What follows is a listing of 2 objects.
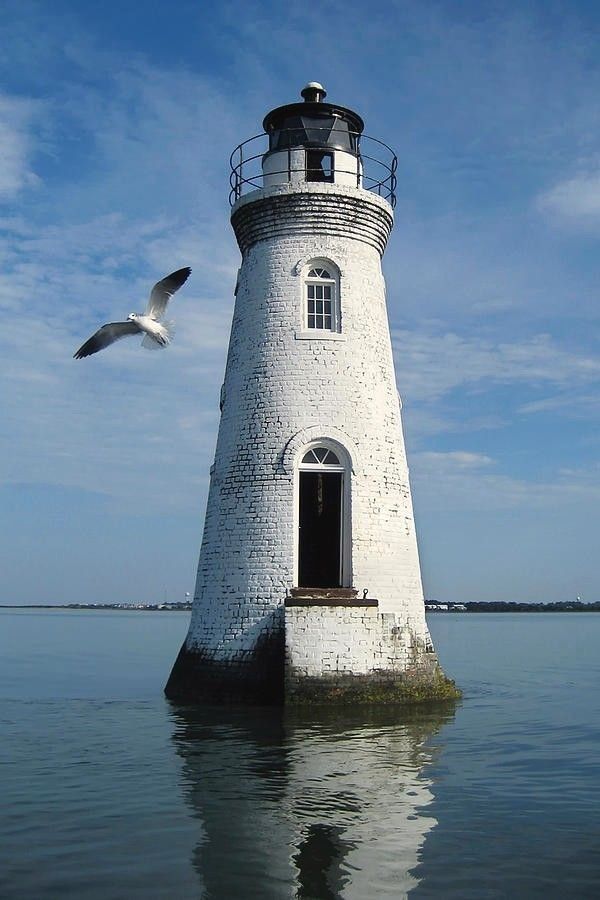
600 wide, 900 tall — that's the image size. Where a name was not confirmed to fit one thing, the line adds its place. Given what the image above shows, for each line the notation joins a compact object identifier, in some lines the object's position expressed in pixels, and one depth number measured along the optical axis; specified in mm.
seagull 13742
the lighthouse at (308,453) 16078
